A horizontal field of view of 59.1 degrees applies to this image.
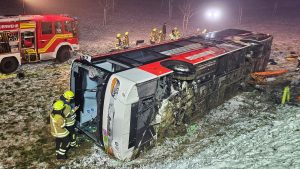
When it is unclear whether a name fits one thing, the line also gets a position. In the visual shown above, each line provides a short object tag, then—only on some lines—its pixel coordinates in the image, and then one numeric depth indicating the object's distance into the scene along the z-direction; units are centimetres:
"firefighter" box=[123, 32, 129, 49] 1454
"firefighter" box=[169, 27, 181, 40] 1595
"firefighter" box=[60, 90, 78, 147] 622
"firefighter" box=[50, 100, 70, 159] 590
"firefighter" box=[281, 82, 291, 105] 886
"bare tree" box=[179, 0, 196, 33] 2325
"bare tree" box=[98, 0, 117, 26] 2413
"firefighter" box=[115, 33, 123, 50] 1419
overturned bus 565
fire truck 1121
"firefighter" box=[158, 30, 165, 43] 1634
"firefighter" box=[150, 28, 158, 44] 1602
